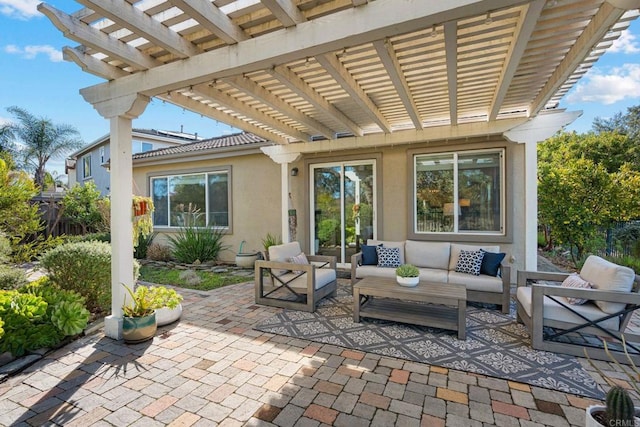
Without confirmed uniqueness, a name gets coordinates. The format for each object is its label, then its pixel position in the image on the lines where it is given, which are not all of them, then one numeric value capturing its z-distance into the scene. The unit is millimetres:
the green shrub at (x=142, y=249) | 9250
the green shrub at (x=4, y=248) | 3891
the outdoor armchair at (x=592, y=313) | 3074
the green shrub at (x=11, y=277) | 4008
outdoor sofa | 4512
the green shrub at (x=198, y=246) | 8203
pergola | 2537
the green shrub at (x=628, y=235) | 8023
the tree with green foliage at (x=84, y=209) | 10641
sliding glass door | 7035
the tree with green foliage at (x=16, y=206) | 3764
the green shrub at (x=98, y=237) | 9212
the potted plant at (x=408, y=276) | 4105
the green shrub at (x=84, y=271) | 4227
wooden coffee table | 3627
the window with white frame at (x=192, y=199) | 8719
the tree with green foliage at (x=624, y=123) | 18516
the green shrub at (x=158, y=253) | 9070
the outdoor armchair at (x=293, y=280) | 4602
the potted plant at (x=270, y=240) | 7539
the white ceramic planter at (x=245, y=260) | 7863
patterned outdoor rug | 2824
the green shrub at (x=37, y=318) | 3145
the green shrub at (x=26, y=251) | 4152
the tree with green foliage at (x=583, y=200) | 6773
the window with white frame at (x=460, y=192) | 5977
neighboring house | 17438
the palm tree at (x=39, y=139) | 15836
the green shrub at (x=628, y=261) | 6834
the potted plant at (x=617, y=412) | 1595
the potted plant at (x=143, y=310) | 3494
